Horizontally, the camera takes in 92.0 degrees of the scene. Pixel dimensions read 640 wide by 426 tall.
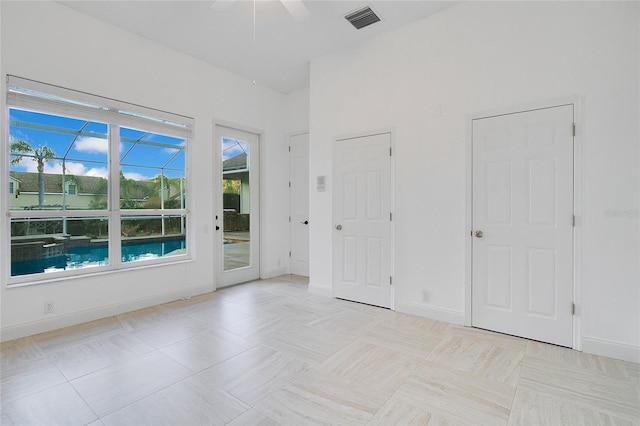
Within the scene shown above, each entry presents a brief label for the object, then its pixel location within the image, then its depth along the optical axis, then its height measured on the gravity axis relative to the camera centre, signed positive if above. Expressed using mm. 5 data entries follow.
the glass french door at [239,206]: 4832 +83
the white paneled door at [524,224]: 2754 -149
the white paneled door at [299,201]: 5477 +167
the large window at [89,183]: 3051 +339
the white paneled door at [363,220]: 3795 -129
